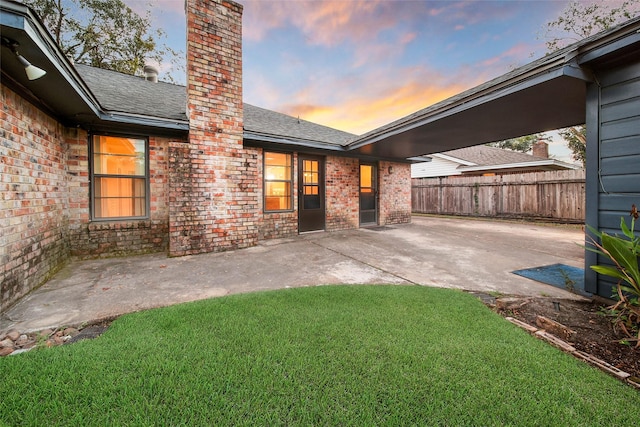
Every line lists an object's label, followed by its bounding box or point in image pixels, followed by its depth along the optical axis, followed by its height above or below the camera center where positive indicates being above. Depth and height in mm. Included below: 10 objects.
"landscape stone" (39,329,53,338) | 2070 -1009
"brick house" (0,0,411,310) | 2838 +887
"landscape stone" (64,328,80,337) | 2104 -1016
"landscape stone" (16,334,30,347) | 1966 -1024
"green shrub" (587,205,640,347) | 2140 -564
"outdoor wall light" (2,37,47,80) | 2140 +1313
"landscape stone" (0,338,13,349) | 1935 -1021
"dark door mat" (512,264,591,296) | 3182 -918
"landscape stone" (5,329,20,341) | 2035 -1008
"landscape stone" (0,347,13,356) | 1854 -1034
